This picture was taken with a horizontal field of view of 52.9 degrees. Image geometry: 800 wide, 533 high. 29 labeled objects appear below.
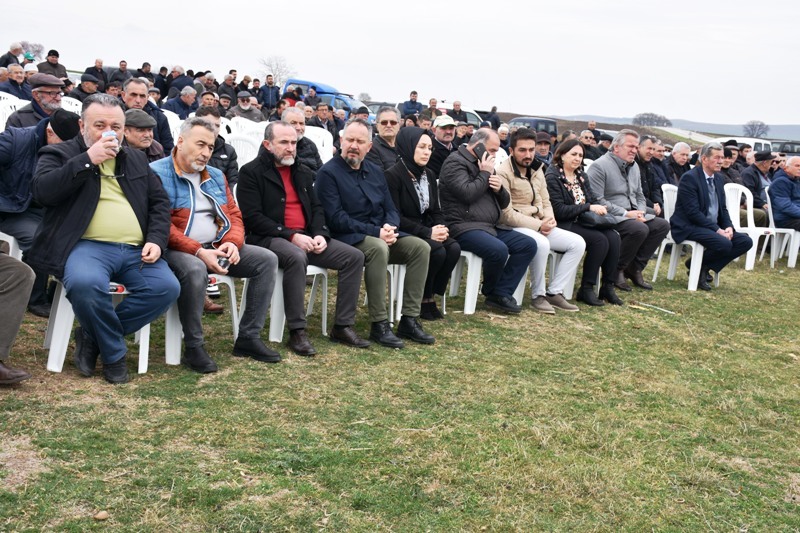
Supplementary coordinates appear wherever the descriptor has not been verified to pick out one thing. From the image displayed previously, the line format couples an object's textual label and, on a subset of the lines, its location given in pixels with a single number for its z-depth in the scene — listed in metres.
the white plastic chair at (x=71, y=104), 7.99
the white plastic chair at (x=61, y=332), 4.06
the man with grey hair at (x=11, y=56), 13.52
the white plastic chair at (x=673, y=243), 8.16
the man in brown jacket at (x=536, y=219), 6.58
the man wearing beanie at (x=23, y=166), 4.59
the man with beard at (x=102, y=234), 3.93
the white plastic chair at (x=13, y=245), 4.80
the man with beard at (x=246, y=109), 13.16
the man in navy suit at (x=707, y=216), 8.09
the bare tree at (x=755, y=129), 56.16
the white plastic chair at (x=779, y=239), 10.06
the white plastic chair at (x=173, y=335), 4.38
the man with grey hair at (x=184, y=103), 12.27
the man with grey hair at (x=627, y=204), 7.62
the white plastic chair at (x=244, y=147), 6.94
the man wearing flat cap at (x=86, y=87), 10.98
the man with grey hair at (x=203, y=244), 4.36
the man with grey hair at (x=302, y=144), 6.71
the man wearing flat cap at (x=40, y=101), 5.50
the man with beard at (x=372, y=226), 5.23
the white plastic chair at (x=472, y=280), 6.23
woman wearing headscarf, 5.82
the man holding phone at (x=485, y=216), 6.18
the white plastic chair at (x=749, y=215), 9.48
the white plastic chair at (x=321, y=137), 8.53
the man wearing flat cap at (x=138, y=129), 4.88
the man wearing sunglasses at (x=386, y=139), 6.55
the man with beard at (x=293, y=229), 4.86
